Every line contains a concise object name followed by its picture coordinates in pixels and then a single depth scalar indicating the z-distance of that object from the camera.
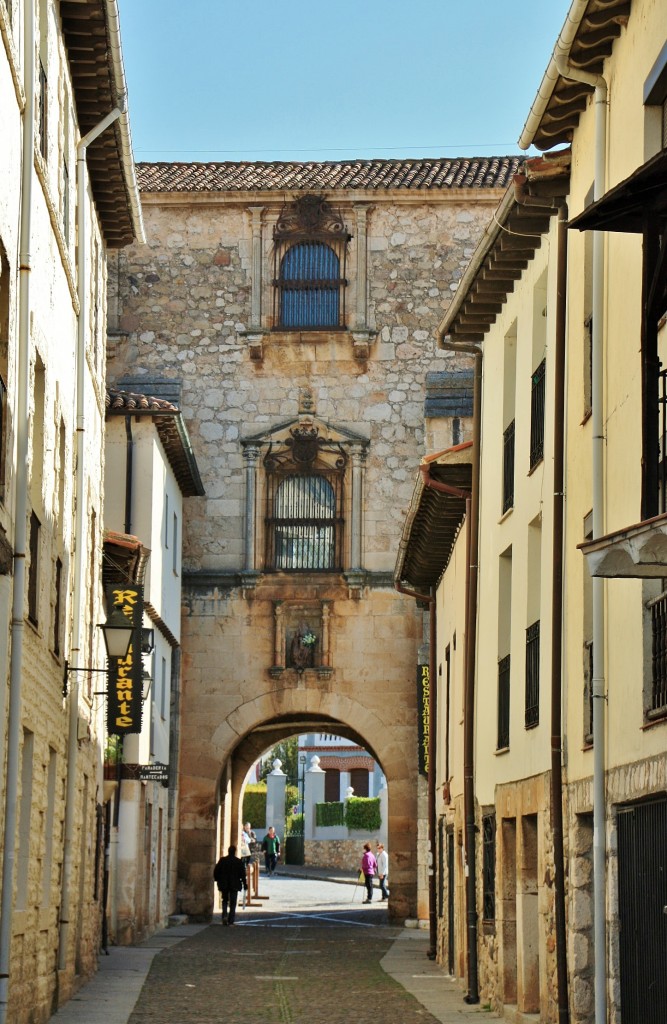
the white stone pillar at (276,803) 64.50
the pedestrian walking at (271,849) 54.06
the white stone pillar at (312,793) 62.78
